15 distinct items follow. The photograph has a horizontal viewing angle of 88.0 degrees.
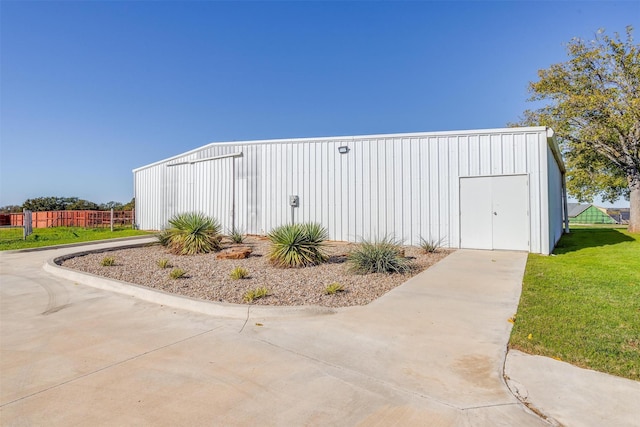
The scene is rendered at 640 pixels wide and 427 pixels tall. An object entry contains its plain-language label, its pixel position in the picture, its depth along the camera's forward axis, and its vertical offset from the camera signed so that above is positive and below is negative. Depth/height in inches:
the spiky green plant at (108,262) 310.3 -39.0
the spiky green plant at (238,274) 250.2 -41.2
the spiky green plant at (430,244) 378.4 -31.6
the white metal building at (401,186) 381.1 +46.4
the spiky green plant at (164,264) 298.0 -39.2
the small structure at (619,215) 1474.2 +9.6
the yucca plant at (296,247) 296.5 -25.0
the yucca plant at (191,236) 384.8 -18.7
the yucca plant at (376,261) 269.4 -34.6
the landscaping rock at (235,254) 343.9 -36.2
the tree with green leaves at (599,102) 689.6 +246.1
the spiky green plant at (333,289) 207.6 -44.2
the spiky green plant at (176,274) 255.4 -41.4
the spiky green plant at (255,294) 193.2 -44.4
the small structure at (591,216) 1555.9 +5.6
